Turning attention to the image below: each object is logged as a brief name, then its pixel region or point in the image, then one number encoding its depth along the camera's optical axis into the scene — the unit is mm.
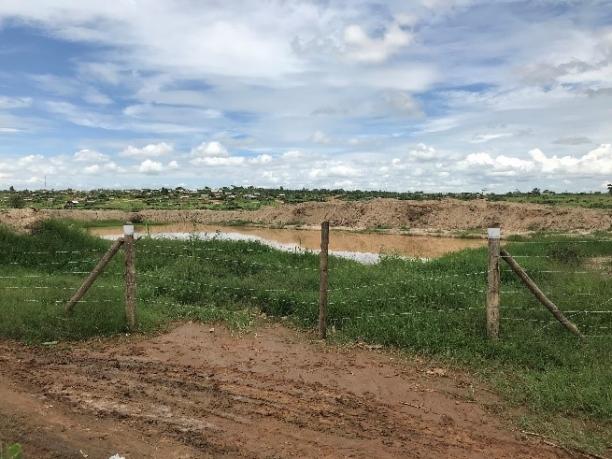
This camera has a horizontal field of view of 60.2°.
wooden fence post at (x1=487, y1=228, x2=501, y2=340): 7562
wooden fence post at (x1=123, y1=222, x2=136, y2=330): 8203
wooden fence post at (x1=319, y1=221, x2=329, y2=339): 8156
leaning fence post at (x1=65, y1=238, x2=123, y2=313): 8211
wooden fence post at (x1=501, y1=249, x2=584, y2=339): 7603
